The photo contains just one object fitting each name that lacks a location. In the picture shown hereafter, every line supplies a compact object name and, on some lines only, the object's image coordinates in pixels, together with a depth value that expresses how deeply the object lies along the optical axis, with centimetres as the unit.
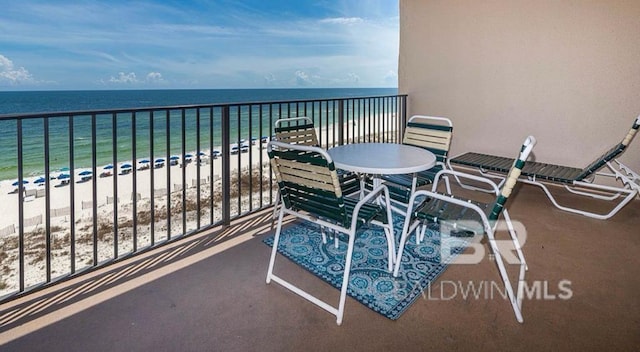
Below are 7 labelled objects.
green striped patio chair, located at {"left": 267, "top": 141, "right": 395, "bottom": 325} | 189
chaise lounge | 335
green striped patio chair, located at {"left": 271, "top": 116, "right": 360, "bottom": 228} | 304
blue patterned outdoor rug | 213
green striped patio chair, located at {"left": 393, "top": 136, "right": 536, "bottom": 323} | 184
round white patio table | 229
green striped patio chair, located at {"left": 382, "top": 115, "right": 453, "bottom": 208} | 287
